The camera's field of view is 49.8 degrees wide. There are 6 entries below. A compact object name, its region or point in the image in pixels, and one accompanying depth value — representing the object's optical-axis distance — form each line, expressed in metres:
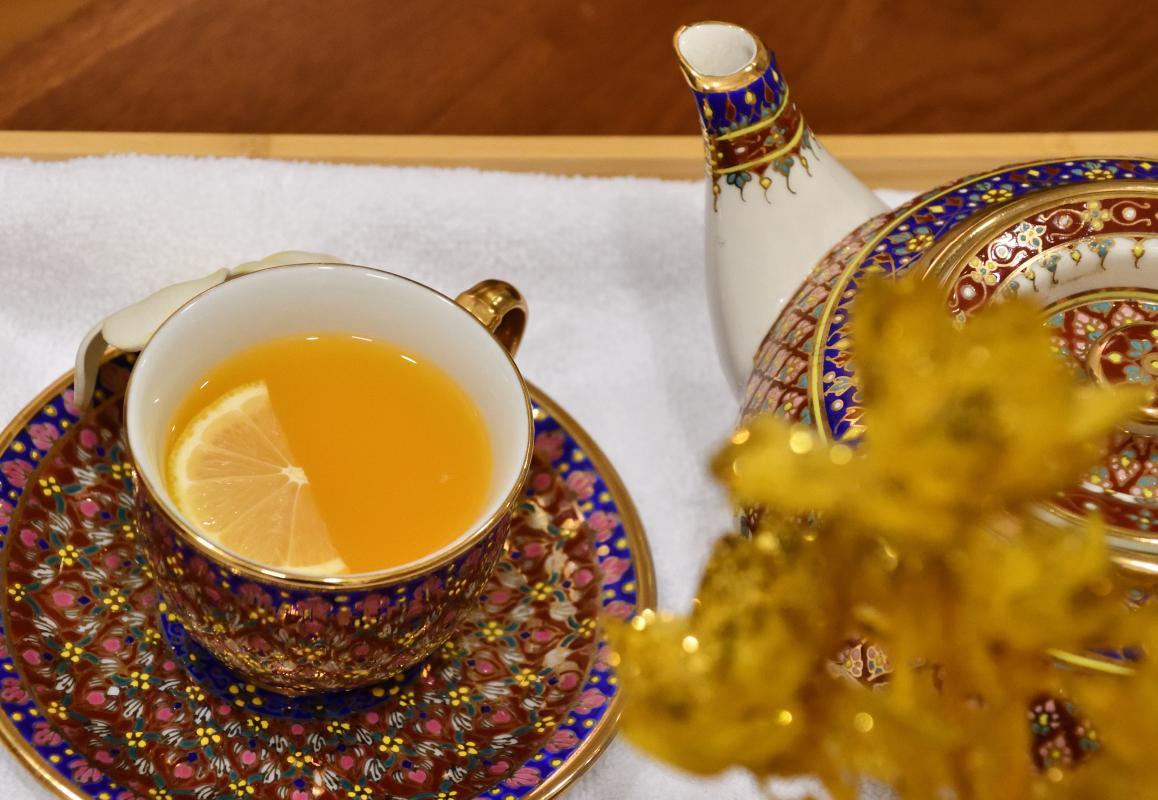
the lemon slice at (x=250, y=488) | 0.54
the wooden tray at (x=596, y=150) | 0.81
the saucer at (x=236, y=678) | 0.55
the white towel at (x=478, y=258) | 0.74
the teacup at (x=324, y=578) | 0.51
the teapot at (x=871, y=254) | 0.51
